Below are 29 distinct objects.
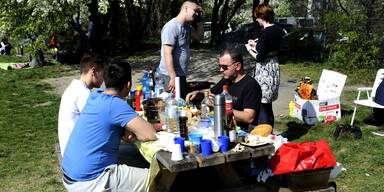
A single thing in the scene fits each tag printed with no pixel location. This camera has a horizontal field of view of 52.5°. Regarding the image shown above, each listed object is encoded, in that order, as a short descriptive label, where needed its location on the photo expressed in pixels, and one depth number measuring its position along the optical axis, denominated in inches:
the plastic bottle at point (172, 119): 134.0
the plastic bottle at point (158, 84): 191.9
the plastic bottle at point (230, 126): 116.1
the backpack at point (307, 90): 261.3
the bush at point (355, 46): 424.2
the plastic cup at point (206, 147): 110.7
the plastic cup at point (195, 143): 113.8
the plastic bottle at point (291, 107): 288.1
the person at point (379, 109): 239.1
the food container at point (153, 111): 155.1
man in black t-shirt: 151.9
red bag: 120.1
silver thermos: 115.9
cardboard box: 258.1
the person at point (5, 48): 756.0
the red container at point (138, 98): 175.9
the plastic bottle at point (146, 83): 201.1
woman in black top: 204.2
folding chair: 239.0
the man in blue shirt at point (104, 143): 121.0
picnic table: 108.7
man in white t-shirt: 145.0
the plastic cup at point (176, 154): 108.9
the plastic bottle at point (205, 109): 149.8
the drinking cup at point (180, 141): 114.3
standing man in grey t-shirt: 196.7
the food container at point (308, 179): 121.3
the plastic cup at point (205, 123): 138.1
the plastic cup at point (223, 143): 113.1
